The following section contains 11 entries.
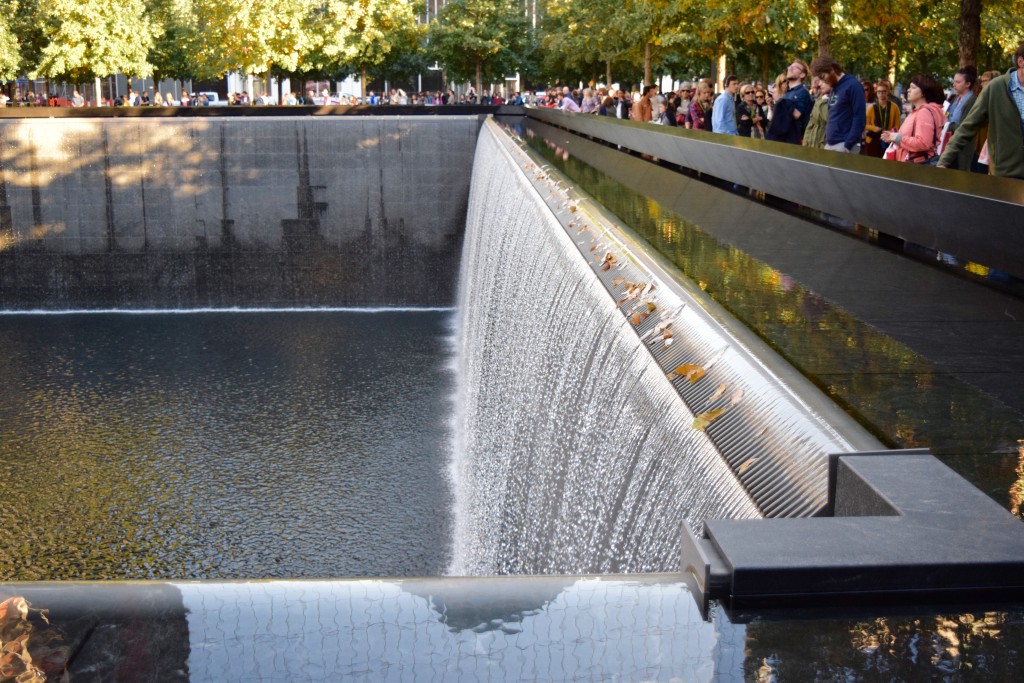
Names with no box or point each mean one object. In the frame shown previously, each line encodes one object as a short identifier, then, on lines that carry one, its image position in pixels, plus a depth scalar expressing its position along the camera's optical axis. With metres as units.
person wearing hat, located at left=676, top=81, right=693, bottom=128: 21.07
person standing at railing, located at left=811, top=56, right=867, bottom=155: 8.92
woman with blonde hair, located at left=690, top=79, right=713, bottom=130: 15.34
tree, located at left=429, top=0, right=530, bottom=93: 56.31
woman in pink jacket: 8.95
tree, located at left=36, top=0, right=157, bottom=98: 40.84
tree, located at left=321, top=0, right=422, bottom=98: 37.25
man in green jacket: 6.94
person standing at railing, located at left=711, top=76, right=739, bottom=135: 12.76
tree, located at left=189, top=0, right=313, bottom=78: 34.28
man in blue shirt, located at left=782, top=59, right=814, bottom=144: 10.05
